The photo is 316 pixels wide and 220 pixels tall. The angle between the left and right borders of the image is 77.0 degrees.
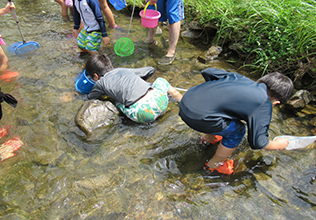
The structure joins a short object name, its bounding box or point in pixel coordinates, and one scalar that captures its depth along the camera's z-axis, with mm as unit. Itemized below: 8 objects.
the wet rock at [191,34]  4598
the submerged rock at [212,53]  3930
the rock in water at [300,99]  2963
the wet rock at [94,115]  2492
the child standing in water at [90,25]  3377
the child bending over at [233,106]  1788
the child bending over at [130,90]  2506
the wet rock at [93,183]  1916
